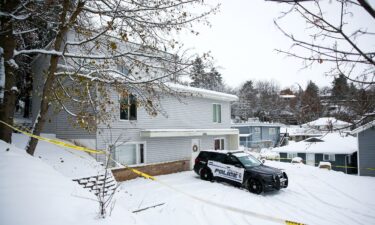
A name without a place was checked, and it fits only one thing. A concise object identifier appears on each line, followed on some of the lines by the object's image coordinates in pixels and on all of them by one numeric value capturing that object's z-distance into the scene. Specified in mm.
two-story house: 15289
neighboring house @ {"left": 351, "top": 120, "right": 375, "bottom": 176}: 22969
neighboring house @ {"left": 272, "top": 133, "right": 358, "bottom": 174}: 30328
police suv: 12953
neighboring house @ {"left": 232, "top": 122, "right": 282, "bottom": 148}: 46188
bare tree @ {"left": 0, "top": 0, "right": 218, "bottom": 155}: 7449
